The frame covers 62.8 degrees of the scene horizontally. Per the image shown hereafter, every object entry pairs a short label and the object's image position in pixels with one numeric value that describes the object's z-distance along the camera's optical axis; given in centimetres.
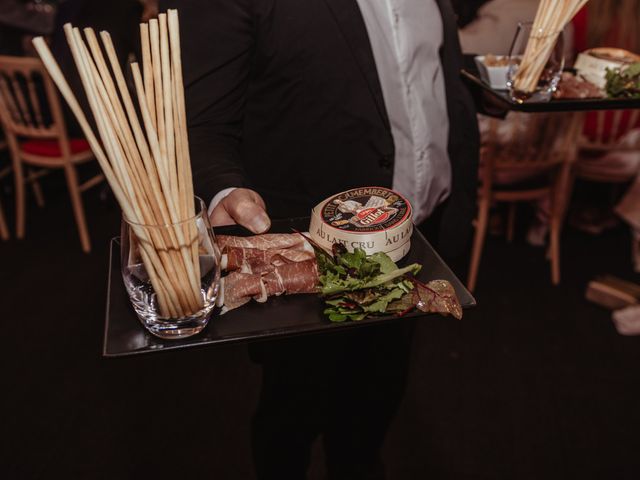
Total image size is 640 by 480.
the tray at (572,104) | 132
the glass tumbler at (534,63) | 133
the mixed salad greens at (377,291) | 83
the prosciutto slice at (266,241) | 95
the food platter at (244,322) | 79
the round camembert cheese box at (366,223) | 93
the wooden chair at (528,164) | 274
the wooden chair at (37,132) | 298
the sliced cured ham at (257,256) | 92
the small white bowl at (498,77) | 149
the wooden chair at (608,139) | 285
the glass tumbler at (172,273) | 73
